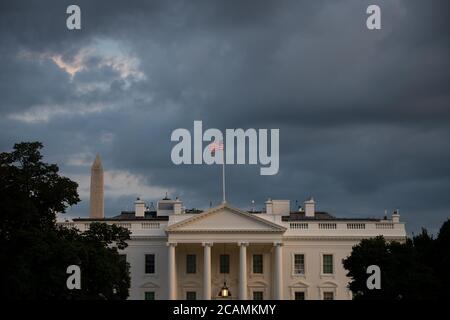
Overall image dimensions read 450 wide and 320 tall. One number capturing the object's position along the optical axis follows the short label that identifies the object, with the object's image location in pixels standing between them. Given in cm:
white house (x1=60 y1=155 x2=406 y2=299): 8025
